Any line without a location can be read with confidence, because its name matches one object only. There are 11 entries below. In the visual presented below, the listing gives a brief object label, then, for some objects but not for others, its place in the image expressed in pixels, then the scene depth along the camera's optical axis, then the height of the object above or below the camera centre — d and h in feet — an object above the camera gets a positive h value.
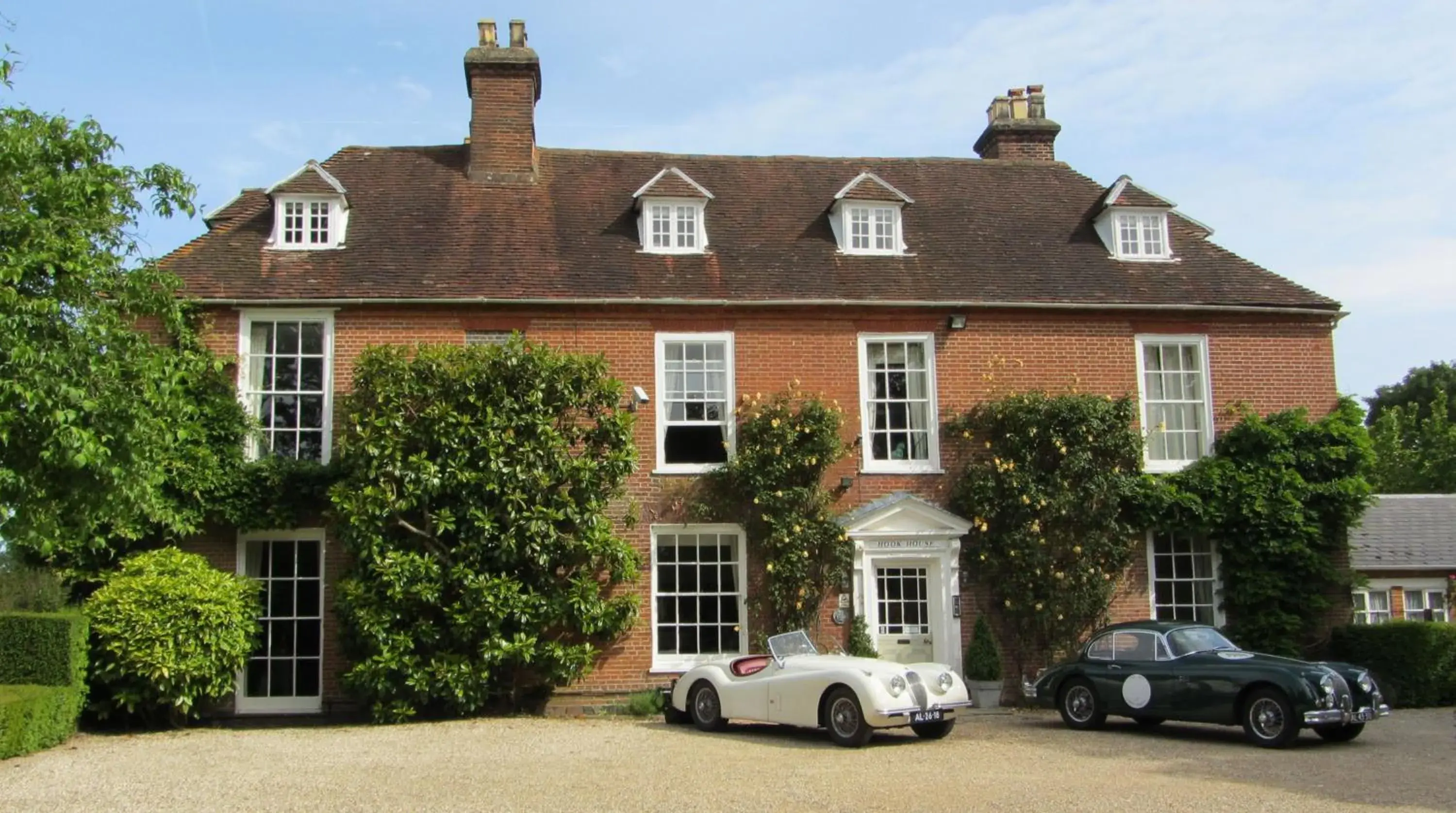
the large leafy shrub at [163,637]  48.55 -2.23
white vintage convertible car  40.93 -4.20
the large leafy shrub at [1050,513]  57.00 +2.56
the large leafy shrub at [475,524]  50.85 +2.18
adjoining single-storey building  79.00 -0.65
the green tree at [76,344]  36.47 +7.39
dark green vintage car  40.73 -4.20
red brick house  56.95 +12.08
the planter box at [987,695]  55.72 -5.59
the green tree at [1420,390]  155.33 +22.26
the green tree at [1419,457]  127.85 +11.16
